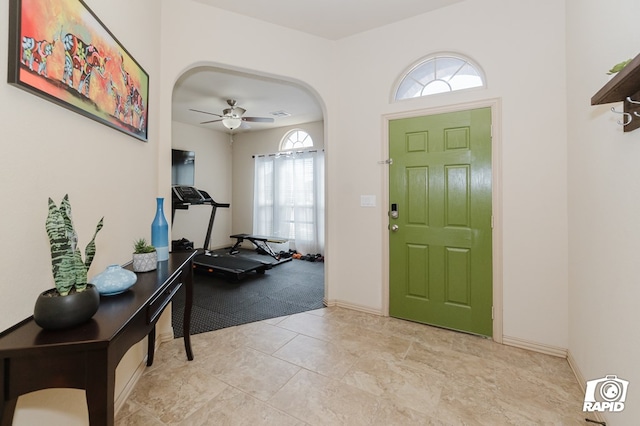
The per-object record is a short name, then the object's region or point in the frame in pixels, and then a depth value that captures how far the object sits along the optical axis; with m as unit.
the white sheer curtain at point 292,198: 5.82
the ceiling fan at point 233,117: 4.45
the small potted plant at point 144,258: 1.54
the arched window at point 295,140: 6.04
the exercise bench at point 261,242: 5.59
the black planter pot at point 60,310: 0.85
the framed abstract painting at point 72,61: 0.92
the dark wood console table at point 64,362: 0.79
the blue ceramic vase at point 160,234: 1.78
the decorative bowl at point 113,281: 1.15
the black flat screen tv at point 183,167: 5.58
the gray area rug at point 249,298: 2.80
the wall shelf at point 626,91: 0.96
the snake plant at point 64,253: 0.87
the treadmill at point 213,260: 4.18
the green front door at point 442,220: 2.42
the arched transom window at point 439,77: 2.49
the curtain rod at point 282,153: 5.86
